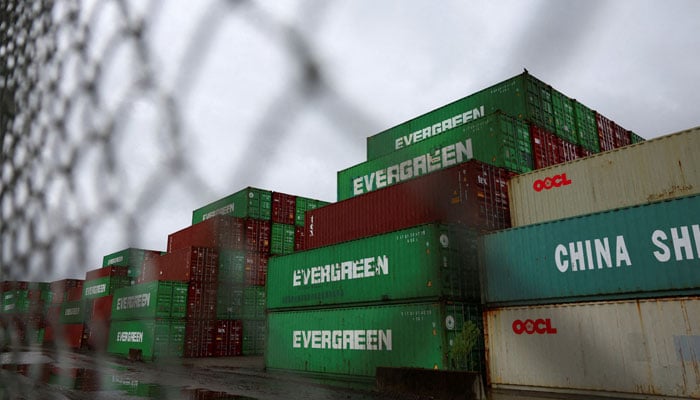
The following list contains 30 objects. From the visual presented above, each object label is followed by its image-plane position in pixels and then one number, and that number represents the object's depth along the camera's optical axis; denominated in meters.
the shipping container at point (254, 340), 35.95
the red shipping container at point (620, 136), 30.91
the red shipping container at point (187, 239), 38.50
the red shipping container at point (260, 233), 38.59
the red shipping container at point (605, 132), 29.06
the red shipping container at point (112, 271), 51.50
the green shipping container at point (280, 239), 40.50
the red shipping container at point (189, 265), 38.58
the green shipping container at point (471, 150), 22.69
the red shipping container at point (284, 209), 41.44
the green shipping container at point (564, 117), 26.39
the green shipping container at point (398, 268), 18.72
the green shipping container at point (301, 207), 43.09
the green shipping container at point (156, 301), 36.44
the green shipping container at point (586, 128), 27.38
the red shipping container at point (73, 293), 63.59
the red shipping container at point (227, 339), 38.91
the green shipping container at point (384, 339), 17.84
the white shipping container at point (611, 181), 15.98
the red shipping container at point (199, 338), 37.84
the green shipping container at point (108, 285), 51.34
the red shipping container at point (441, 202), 19.97
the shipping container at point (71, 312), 59.78
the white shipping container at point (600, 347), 13.45
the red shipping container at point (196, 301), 37.75
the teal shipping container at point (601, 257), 13.89
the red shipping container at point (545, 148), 24.03
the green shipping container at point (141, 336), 36.44
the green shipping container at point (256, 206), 37.56
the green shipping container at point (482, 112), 24.81
